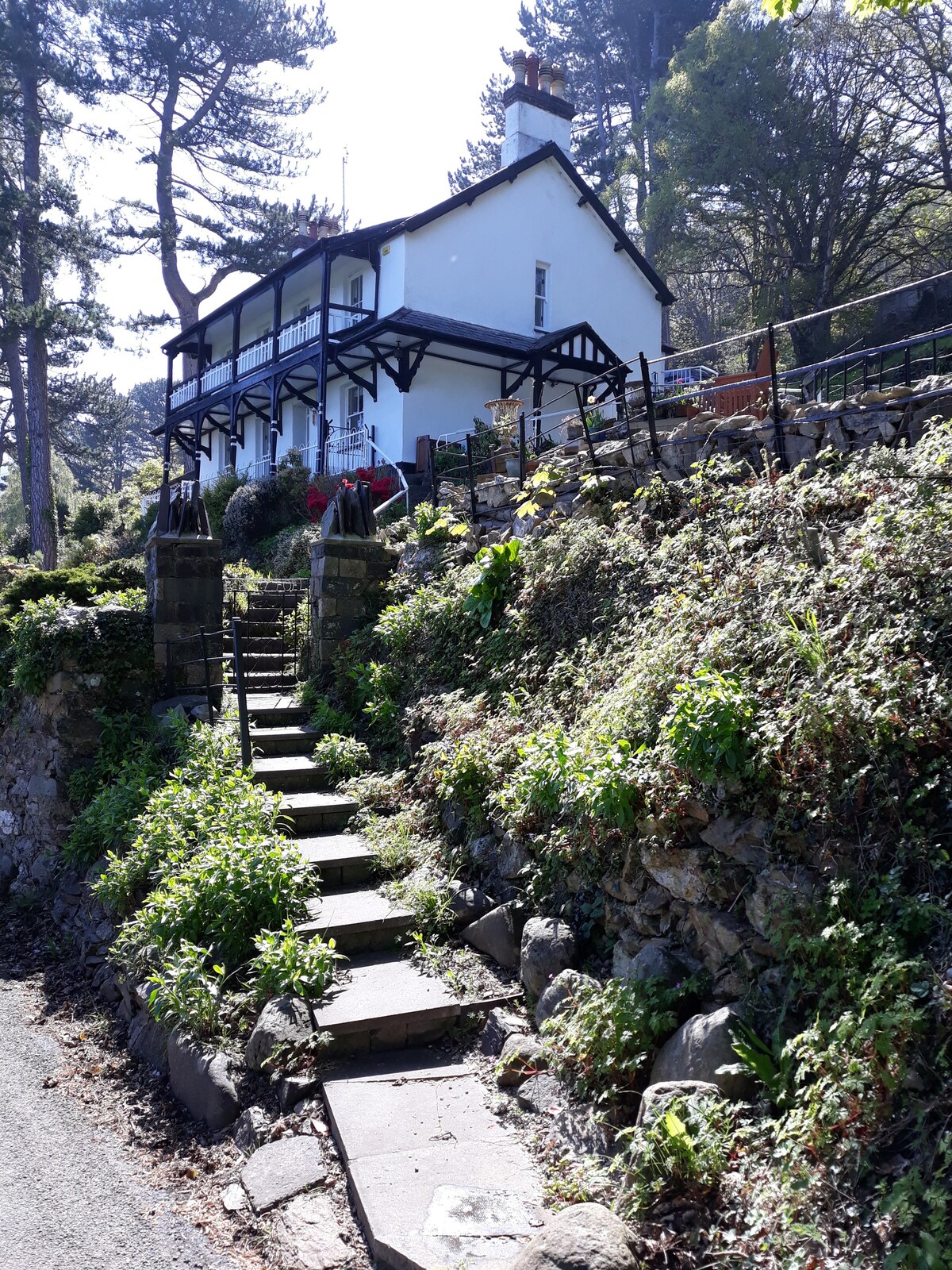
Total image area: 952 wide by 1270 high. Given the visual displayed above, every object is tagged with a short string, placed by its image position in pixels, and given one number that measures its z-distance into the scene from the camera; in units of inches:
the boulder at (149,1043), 214.8
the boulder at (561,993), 174.4
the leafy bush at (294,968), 198.4
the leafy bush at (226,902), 219.0
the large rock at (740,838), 157.9
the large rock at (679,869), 165.3
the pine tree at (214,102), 1007.6
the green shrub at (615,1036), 154.8
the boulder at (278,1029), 186.2
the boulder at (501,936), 207.2
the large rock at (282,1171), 159.3
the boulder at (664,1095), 135.6
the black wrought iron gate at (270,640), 377.7
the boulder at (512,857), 217.3
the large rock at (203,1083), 185.5
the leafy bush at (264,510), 738.8
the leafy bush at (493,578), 313.7
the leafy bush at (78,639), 343.9
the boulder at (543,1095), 164.1
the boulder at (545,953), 188.2
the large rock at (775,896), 143.9
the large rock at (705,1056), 136.2
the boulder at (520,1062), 174.4
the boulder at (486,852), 229.0
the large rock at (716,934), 154.4
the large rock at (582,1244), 115.6
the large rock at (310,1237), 142.9
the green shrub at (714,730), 163.8
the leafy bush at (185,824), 252.7
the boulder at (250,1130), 175.5
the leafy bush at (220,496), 820.6
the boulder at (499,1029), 184.7
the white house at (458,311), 755.4
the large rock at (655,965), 162.6
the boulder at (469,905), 222.5
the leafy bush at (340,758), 297.1
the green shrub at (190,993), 199.3
